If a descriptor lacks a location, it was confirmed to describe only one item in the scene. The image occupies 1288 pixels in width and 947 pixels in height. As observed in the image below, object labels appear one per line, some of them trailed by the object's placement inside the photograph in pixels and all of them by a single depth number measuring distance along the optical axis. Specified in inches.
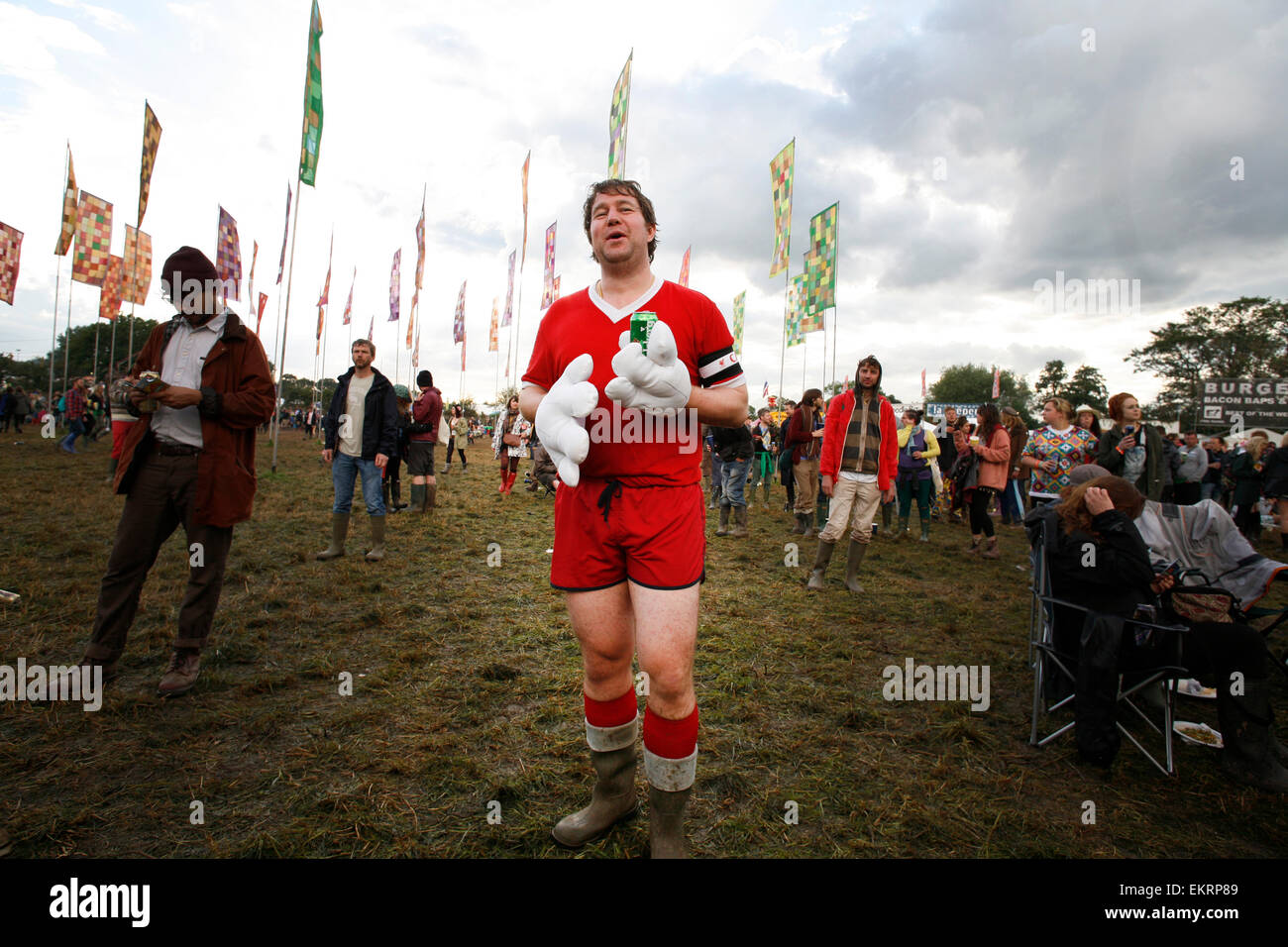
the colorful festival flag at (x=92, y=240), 673.0
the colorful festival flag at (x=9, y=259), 675.4
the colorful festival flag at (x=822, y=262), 547.8
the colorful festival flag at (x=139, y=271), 769.6
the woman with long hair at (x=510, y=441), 435.5
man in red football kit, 69.5
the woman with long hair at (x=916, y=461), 342.6
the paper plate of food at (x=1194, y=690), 146.3
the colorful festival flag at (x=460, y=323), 1216.8
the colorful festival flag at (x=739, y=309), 943.0
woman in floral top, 249.0
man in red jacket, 225.6
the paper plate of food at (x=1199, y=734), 121.7
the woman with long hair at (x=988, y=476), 315.3
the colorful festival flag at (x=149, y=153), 497.7
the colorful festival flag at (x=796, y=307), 652.7
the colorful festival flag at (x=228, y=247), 636.1
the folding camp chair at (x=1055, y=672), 110.3
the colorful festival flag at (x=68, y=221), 648.4
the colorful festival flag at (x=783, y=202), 523.8
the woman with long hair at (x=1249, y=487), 417.4
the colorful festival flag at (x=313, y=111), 454.9
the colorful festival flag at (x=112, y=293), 740.6
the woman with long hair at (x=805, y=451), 343.3
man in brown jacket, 120.6
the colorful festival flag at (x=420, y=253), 801.6
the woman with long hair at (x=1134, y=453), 238.5
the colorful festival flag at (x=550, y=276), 842.8
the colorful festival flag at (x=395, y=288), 940.6
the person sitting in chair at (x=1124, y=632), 109.8
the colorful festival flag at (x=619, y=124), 337.7
